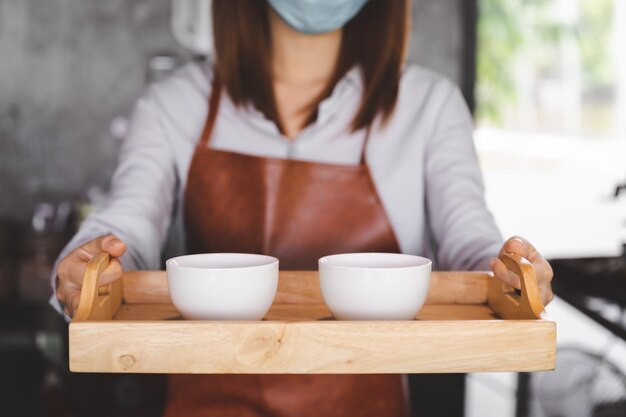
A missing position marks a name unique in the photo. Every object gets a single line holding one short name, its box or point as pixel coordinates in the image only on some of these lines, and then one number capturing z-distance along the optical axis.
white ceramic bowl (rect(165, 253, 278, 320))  0.92
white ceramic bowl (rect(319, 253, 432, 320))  0.93
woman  1.50
